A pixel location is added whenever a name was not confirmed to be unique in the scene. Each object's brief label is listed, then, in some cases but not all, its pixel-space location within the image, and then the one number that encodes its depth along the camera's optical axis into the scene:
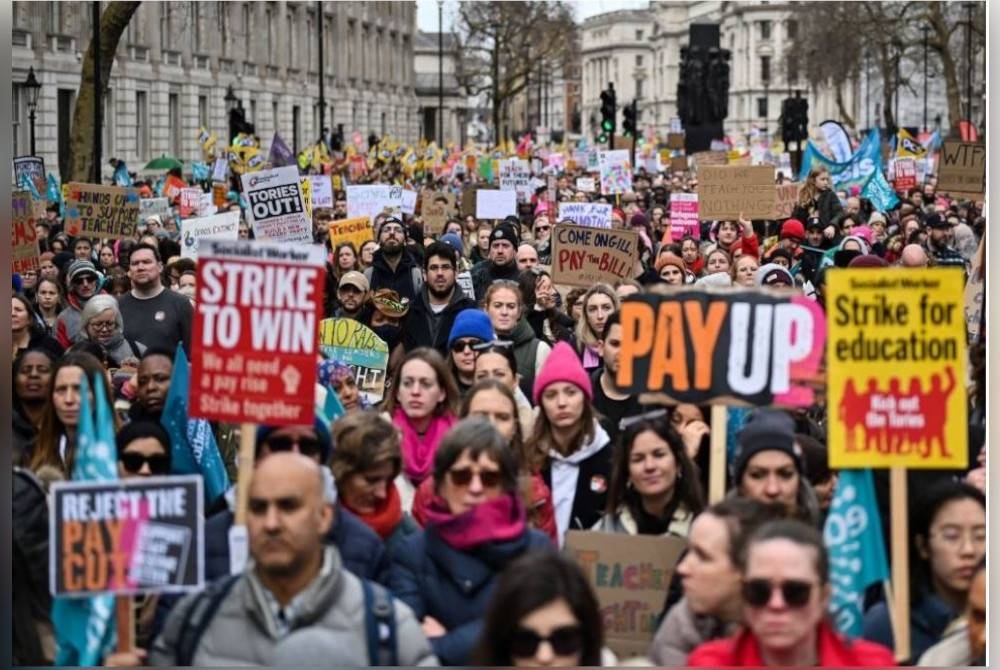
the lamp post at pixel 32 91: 33.34
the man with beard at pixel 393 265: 13.50
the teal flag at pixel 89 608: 5.57
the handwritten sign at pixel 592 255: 13.52
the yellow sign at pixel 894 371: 5.88
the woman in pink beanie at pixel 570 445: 7.28
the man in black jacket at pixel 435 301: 11.53
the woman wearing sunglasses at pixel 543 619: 4.95
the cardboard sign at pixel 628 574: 6.16
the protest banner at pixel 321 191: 23.06
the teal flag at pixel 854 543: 5.83
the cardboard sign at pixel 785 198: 19.06
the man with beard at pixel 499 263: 13.58
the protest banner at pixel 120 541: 5.48
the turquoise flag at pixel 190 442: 7.62
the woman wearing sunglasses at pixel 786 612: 4.96
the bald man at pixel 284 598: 5.14
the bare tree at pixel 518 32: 87.19
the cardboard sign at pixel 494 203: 22.28
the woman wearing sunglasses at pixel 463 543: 5.77
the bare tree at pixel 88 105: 28.50
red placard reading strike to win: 6.01
